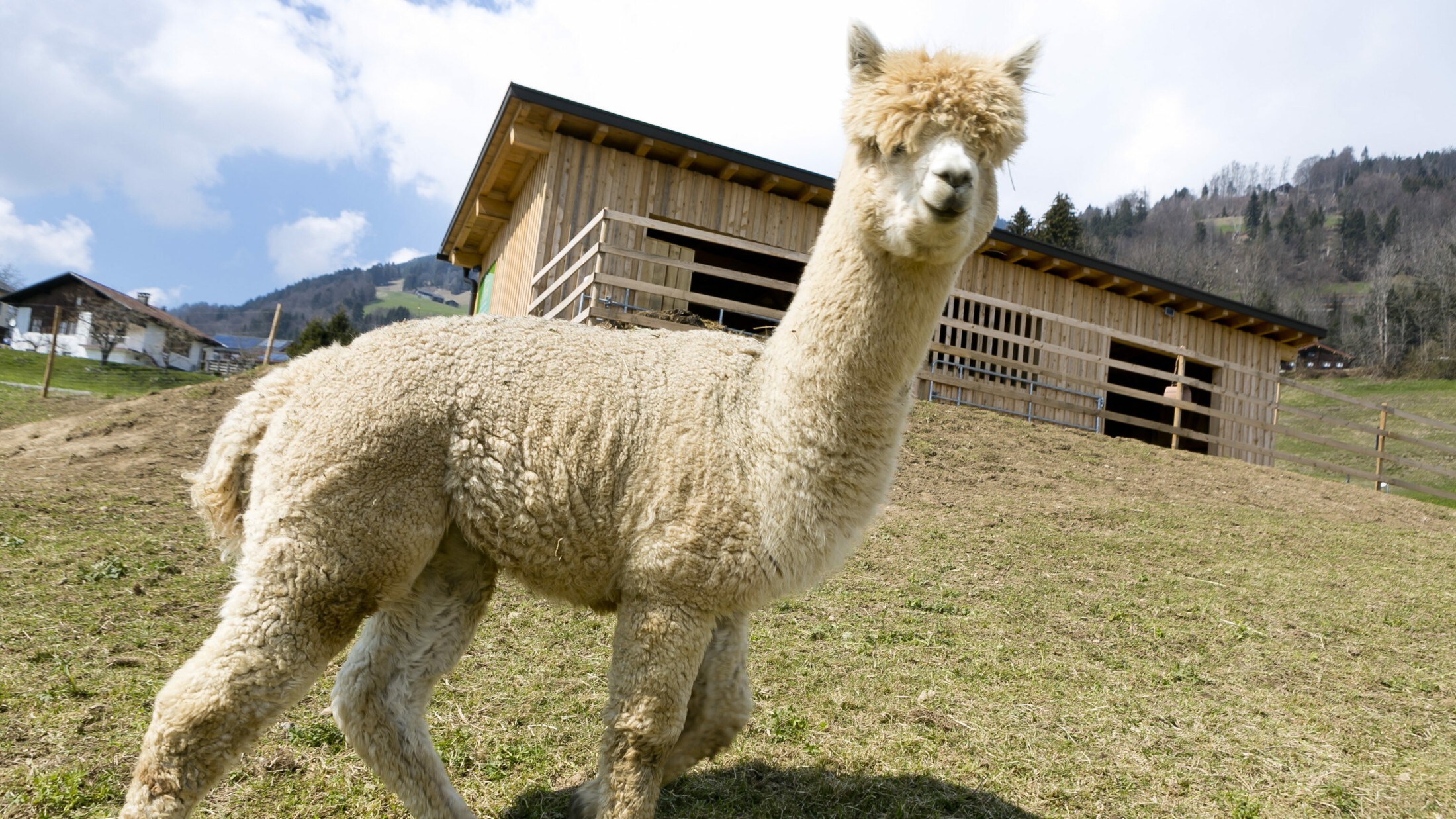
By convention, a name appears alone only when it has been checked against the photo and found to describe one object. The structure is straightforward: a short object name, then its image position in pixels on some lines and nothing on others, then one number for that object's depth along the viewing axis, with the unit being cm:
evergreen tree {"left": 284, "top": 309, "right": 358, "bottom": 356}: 4047
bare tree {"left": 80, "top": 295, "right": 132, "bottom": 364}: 3312
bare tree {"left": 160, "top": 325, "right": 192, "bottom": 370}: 4316
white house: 3608
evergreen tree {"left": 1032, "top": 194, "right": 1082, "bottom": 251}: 4806
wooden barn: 1298
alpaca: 261
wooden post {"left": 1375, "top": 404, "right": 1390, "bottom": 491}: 1697
